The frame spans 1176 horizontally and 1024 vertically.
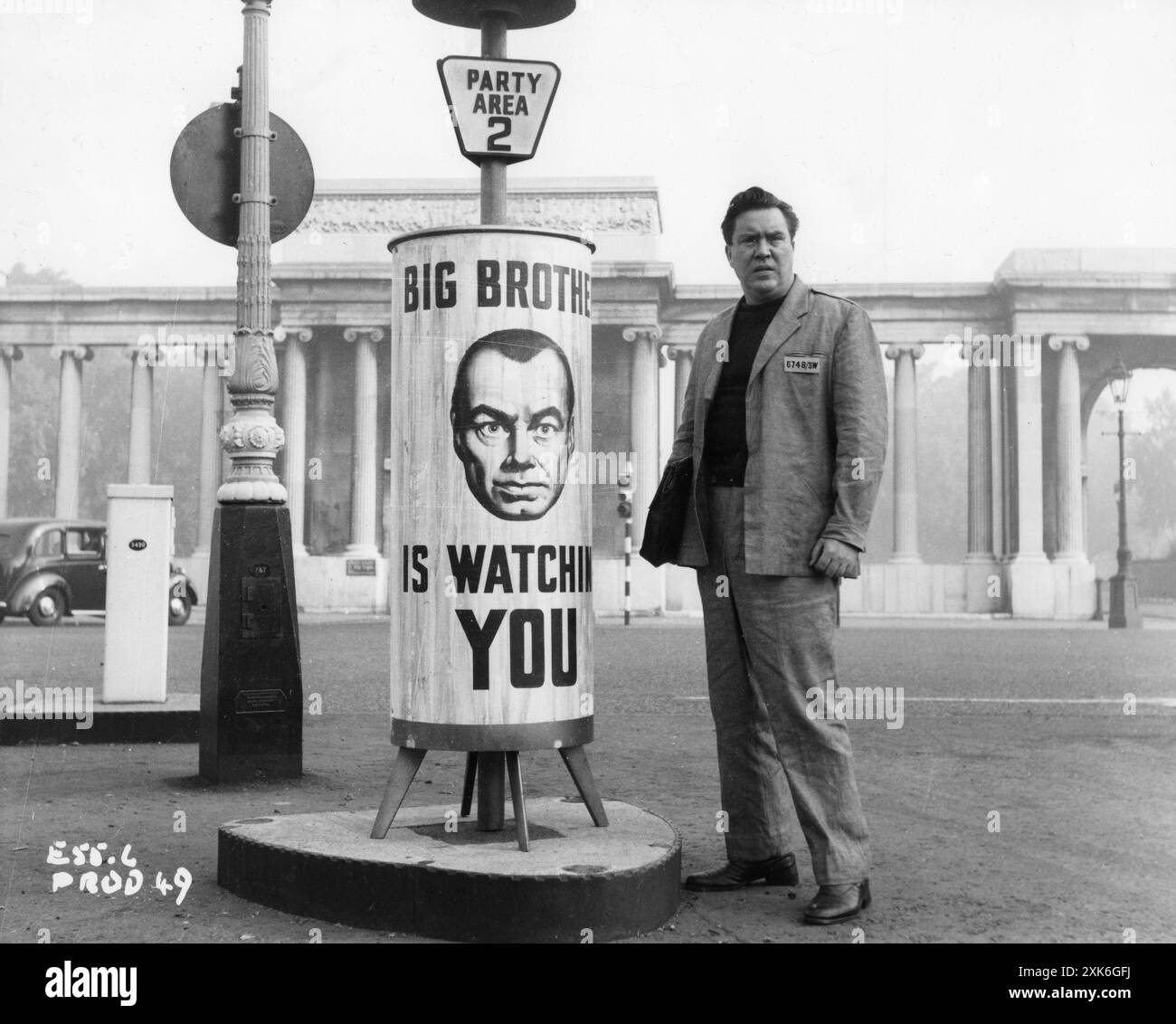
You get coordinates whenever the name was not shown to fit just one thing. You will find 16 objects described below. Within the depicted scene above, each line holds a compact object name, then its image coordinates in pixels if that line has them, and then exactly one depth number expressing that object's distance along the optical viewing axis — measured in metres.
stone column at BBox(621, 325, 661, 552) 35.66
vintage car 20.41
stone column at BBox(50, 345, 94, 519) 36.56
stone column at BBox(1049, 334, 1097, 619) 34.50
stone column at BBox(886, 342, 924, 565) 35.84
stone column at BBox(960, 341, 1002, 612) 36.25
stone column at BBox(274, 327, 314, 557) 36.50
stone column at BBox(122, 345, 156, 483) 37.62
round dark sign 5.84
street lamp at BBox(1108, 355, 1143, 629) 22.61
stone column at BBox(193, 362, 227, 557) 36.09
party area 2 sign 3.72
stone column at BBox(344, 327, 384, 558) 35.97
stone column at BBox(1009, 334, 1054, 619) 34.06
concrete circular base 3.17
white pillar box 7.05
